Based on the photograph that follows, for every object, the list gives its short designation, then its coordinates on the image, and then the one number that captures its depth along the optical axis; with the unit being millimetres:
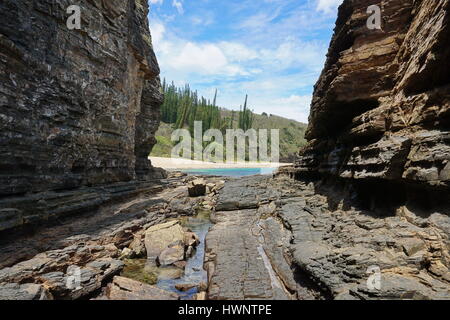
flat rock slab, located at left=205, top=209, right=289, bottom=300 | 8578
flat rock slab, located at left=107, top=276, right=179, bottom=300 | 8406
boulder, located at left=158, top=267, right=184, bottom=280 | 10508
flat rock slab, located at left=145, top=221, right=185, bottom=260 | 12773
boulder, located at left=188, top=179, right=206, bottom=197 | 27406
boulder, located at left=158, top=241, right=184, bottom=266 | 11750
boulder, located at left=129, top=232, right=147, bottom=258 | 12492
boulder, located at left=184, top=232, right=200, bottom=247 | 13727
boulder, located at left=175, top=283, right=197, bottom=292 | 9531
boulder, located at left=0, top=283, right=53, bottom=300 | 6926
